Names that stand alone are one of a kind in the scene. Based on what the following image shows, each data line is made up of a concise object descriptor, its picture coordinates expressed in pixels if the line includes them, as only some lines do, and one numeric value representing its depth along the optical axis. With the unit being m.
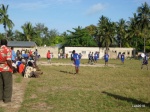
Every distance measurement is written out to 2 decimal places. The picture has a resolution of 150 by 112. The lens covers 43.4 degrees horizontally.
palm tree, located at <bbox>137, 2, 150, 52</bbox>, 43.88
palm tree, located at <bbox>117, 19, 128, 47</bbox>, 50.75
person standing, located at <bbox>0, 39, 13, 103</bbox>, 5.58
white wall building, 43.50
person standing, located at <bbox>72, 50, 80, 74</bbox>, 12.71
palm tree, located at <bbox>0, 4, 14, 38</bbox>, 40.28
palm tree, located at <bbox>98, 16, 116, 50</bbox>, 47.67
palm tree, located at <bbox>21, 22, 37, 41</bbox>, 44.31
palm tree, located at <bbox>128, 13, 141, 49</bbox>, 46.27
